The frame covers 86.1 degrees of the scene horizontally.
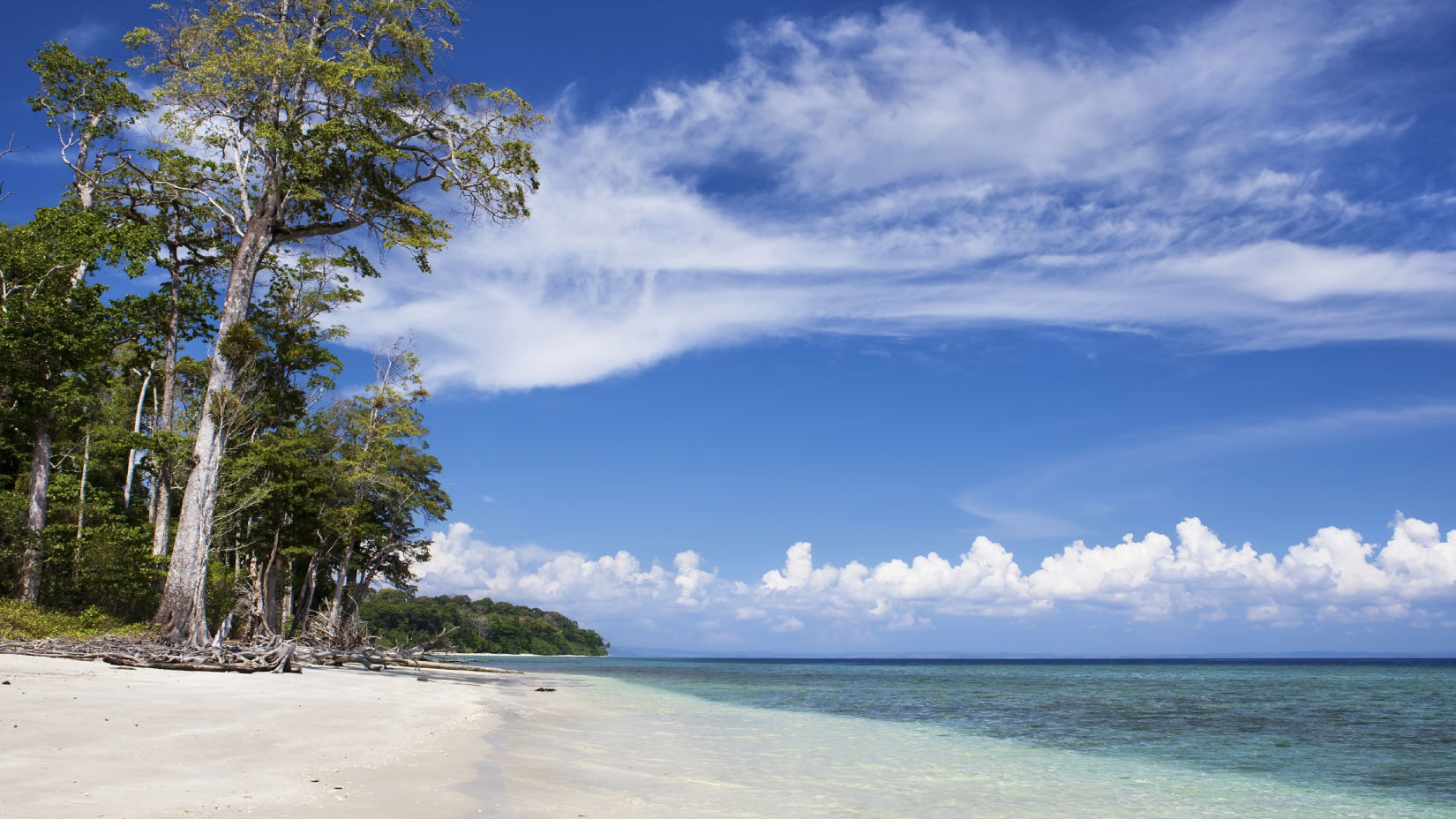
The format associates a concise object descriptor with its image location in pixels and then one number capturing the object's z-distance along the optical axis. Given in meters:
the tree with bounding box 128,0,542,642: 18.66
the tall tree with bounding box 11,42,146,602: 20.61
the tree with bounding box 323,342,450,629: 31.52
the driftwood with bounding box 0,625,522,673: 13.88
